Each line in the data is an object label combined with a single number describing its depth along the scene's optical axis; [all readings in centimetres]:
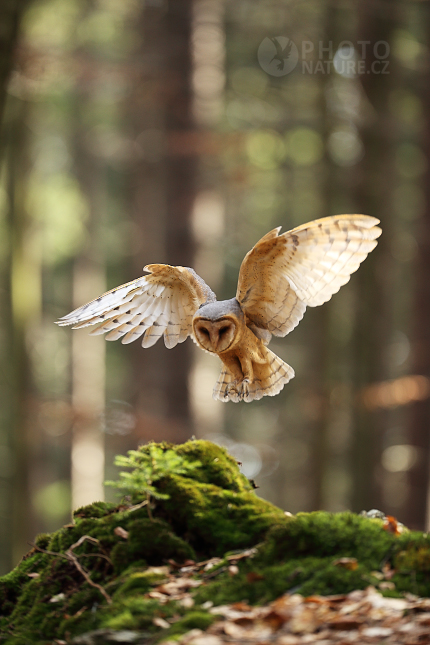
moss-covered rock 591
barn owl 757
